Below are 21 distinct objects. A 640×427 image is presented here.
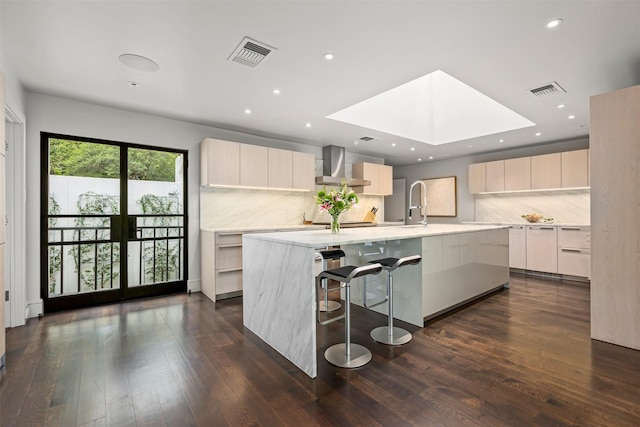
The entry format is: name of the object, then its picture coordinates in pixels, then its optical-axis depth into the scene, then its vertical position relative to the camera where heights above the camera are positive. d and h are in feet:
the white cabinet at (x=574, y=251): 15.55 -2.20
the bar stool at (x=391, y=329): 8.46 -3.52
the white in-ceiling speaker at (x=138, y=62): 8.34 +4.43
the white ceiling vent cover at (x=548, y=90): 10.39 +4.41
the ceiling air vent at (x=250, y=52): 7.76 +4.44
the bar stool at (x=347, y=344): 7.16 -3.41
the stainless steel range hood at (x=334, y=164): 19.47 +3.20
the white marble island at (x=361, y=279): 6.95 -2.08
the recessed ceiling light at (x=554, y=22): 6.86 +4.43
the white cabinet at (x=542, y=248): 16.62 -2.17
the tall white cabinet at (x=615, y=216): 7.97 -0.17
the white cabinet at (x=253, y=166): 13.94 +2.39
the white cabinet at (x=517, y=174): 18.67 +2.39
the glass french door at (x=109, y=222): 11.65 -0.35
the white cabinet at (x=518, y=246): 17.79 -2.20
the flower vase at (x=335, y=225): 9.11 -0.41
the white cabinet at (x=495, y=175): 19.92 +2.44
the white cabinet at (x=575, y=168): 16.55 +2.39
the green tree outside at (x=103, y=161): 11.71 +2.25
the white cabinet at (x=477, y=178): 20.79 +2.36
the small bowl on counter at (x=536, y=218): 18.42 -0.48
